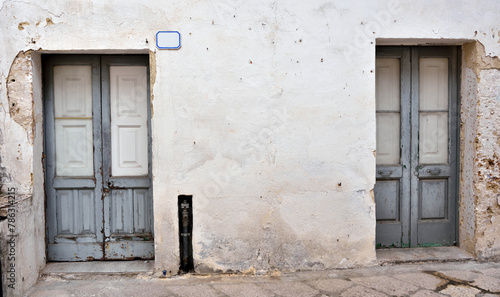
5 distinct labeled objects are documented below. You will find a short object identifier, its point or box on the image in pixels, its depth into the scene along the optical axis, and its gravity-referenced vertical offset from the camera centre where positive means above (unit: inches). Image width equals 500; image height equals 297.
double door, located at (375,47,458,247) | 149.2 -3.7
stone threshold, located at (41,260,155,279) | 134.6 -46.4
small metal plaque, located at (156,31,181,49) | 130.0 +33.4
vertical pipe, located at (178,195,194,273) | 134.3 -34.0
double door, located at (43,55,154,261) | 141.6 -8.0
